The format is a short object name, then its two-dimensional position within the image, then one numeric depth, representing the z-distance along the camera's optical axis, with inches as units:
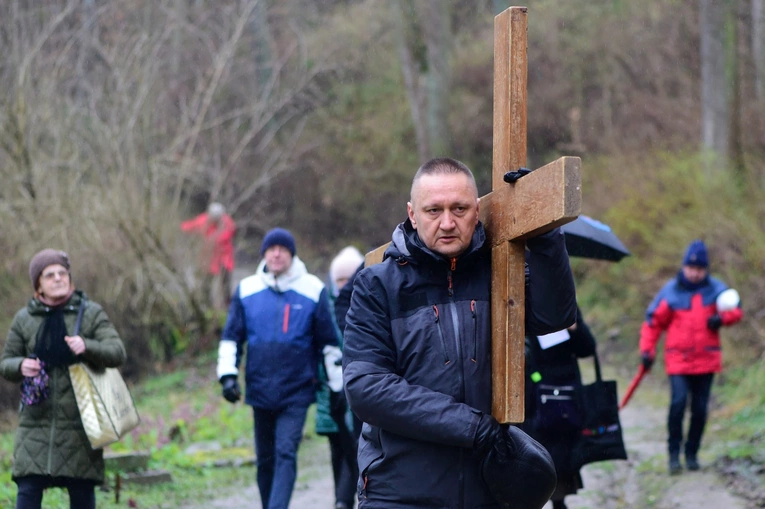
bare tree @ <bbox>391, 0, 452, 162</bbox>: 954.7
